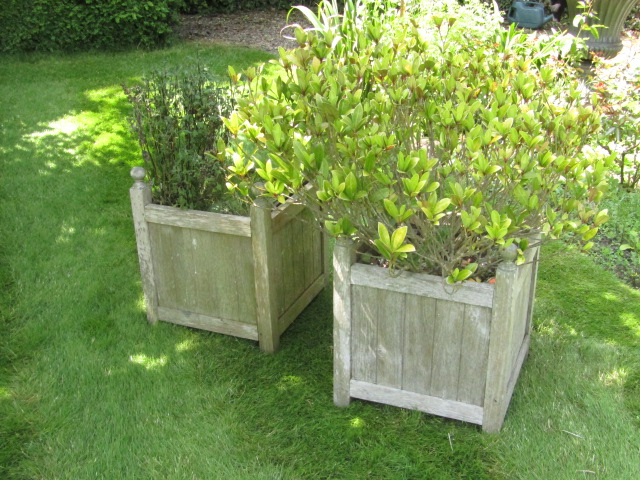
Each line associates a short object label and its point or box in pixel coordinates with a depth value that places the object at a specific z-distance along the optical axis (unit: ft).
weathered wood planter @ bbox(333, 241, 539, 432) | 10.30
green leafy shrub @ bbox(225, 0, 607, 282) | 9.32
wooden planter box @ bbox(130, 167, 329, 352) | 12.66
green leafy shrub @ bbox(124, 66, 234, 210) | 13.34
